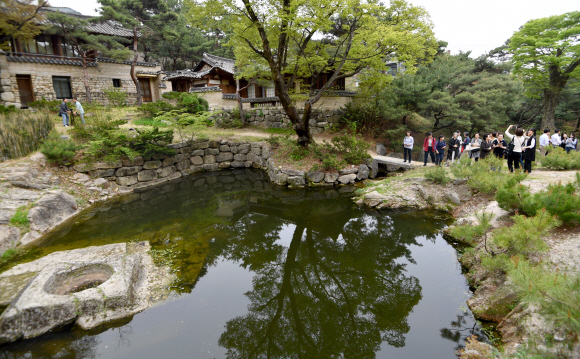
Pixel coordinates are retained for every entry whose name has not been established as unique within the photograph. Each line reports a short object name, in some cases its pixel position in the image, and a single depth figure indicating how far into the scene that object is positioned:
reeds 9.88
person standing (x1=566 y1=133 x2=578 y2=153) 11.86
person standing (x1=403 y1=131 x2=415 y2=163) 12.40
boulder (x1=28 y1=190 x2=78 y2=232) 7.66
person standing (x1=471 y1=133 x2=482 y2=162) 11.10
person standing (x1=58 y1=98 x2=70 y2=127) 13.46
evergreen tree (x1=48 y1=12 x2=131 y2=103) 17.99
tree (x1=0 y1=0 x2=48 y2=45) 15.01
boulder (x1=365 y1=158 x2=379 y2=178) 13.05
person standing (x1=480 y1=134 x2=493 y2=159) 10.08
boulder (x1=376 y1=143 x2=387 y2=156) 15.75
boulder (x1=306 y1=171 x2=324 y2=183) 12.06
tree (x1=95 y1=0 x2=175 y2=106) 18.80
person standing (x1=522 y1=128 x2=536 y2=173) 8.39
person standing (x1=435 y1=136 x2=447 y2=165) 11.62
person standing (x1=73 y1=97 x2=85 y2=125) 13.59
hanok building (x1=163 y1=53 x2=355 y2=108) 18.31
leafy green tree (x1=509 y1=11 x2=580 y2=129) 16.92
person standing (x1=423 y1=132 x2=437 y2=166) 11.88
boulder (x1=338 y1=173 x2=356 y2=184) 12.12
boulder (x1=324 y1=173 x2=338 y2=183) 12.04
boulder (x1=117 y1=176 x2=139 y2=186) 11.65
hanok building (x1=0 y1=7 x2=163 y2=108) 17.67
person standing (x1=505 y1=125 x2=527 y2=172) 8.23
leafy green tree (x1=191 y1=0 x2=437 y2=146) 10.15
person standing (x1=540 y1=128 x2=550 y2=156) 10.53
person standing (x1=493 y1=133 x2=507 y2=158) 9.86
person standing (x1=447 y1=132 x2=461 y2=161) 12.07
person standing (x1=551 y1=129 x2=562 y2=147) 11.95
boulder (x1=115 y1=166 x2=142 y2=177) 11.67
